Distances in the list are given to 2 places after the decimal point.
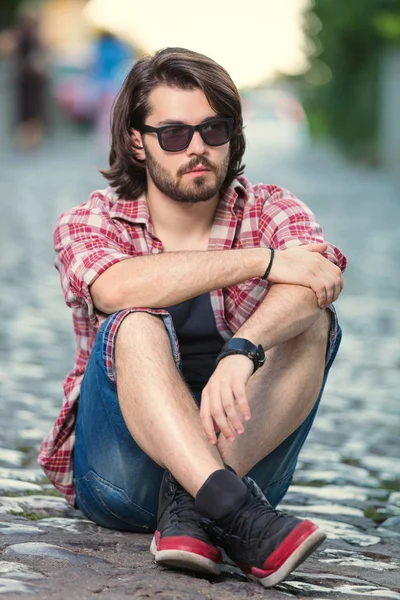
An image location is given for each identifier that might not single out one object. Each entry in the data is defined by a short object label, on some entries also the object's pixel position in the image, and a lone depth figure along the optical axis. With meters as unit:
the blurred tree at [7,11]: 33.28
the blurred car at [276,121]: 35.44
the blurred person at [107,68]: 26.84
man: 3.32
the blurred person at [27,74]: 25.45
